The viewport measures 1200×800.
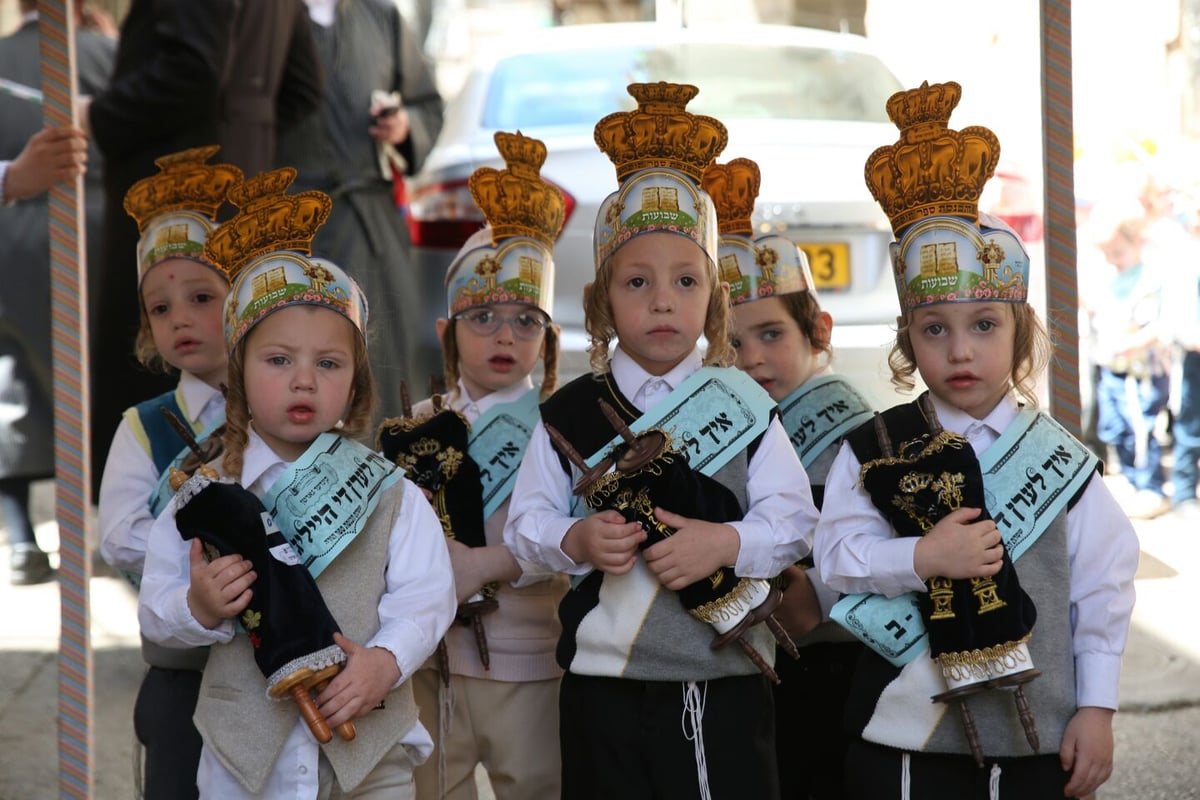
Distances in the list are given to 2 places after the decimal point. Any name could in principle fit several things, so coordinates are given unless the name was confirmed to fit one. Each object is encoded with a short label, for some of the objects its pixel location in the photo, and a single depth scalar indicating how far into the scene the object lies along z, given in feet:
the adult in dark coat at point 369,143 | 33.68
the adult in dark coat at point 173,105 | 29.73
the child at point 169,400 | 18.94
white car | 30.81
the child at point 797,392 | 20.63
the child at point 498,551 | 19.99
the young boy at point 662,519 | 17.04
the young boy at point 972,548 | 15.76
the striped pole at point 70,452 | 19.24
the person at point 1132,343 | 43.47
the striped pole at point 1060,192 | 18.97
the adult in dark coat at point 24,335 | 36.22
